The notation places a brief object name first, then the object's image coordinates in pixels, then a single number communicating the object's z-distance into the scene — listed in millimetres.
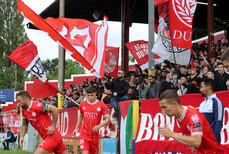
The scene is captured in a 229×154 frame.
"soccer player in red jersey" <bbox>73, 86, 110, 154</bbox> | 9328
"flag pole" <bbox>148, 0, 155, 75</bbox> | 11703
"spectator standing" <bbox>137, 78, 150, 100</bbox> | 12672
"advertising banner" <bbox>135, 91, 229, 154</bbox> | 8578
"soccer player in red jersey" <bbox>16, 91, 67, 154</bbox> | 8034
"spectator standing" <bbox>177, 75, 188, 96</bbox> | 10906
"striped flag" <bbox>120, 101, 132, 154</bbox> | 10719
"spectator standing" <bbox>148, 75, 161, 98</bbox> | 11652
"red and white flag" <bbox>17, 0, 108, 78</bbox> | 12953
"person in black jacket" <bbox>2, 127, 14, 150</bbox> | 22248
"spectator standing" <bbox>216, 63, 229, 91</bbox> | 9538
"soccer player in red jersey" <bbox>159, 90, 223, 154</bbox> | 4680
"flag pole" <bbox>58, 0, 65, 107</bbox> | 18219
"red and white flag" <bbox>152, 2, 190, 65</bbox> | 11219
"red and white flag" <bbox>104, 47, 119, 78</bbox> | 15242
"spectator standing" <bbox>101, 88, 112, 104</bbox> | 13844
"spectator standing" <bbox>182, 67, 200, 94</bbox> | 10141
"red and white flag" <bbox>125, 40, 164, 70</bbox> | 17609
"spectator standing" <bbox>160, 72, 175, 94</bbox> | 11234
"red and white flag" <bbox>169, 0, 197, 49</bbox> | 10812
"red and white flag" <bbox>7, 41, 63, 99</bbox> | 13820
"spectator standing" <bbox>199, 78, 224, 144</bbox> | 6625
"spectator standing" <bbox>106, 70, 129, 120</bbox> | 12525
